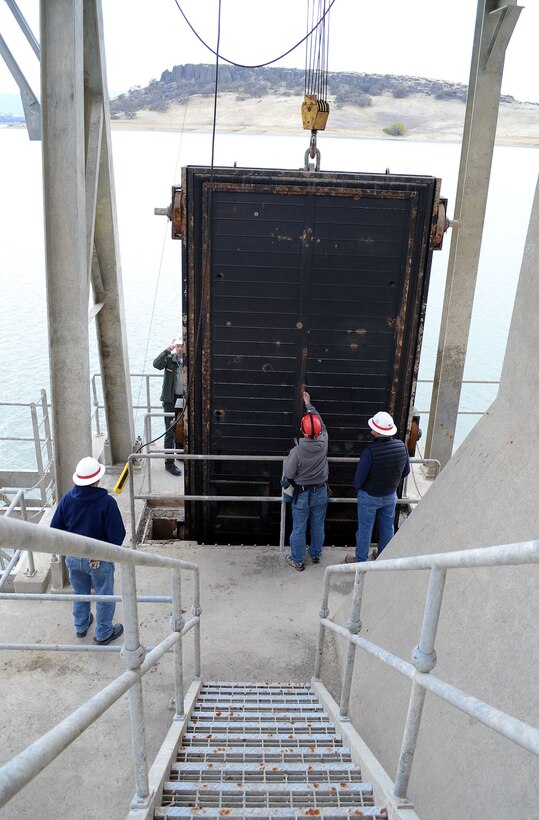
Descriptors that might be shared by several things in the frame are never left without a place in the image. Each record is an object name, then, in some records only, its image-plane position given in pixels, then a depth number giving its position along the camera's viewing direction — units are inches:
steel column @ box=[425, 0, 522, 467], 271.0
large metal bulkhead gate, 211.0
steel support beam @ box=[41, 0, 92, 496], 187.3
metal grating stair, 88.0
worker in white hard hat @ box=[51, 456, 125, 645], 164.9
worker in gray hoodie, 207.6
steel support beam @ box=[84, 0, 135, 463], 239.9
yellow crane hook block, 217.5
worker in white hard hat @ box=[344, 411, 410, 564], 204.2
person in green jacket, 299.9
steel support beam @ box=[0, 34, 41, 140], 290.8
